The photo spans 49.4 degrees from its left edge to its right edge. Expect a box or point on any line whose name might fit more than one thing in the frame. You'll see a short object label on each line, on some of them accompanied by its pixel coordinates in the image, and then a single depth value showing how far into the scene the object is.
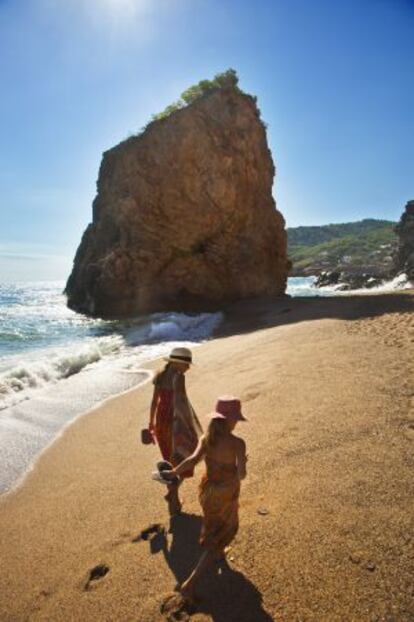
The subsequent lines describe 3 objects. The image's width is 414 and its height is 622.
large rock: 25.95
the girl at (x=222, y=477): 3.09
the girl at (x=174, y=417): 3.93
